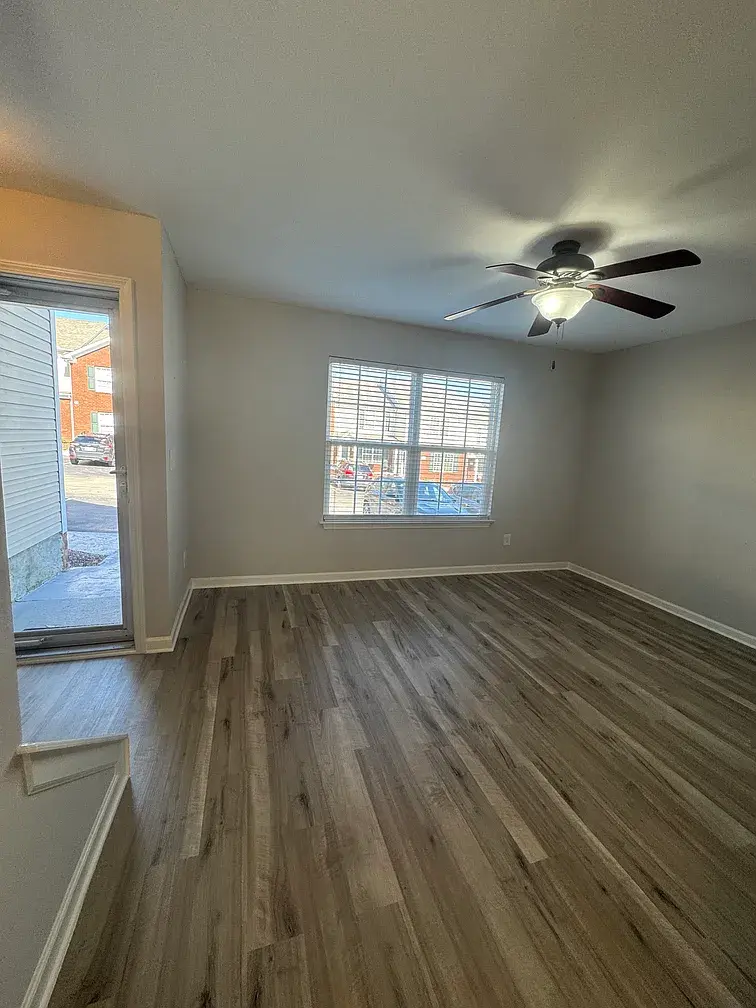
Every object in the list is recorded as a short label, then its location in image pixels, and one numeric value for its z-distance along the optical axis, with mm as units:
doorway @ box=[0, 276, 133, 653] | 2273
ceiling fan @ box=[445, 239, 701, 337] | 1898
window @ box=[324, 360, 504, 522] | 3742
